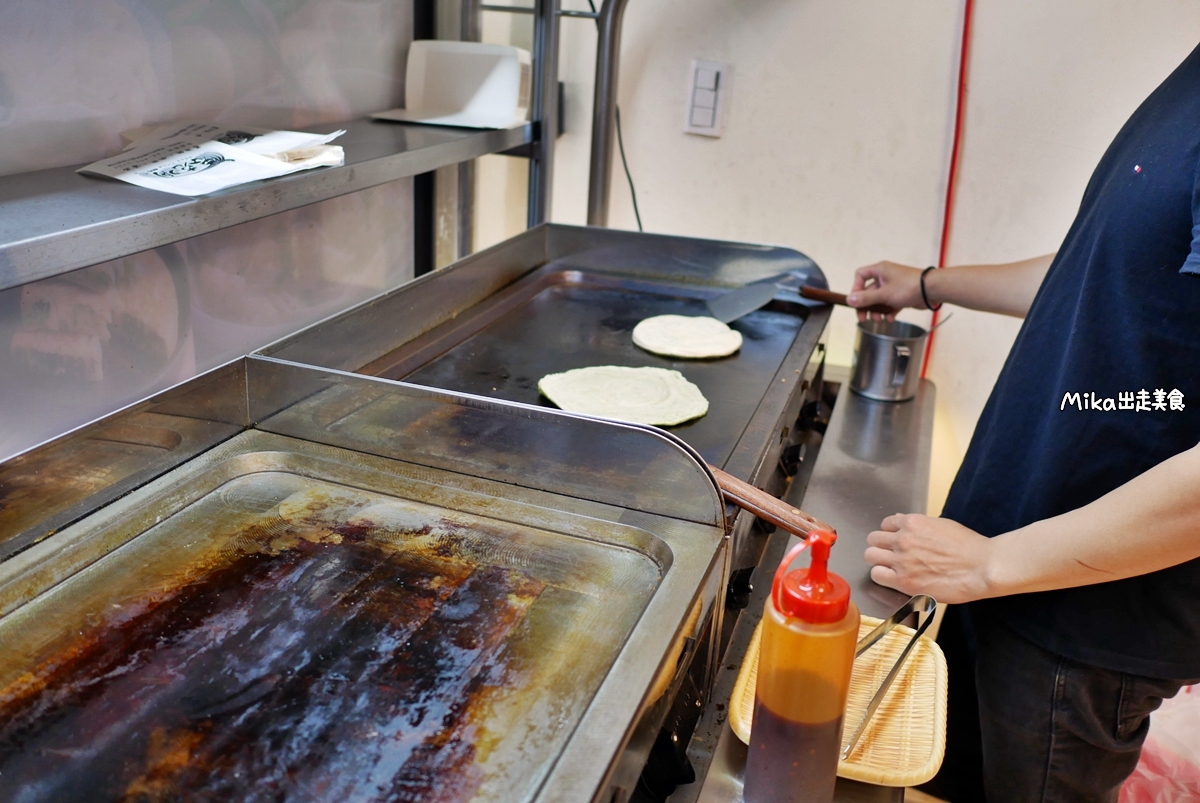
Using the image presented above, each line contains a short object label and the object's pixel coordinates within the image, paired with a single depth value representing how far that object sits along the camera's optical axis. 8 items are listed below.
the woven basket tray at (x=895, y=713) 0.89
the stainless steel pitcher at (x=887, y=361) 1.99
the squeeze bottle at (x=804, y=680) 0.75
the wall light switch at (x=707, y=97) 2.39
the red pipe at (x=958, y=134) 2.15
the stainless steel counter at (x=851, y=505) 0.93
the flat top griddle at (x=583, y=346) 1.51
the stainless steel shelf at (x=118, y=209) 0.99
